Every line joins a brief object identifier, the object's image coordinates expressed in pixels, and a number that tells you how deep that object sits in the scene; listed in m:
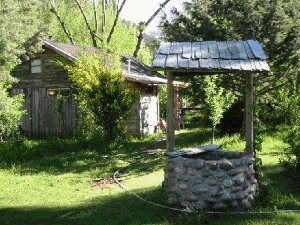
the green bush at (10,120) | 17.25
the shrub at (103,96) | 17.66
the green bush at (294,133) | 10.98
